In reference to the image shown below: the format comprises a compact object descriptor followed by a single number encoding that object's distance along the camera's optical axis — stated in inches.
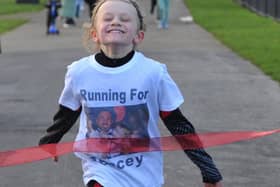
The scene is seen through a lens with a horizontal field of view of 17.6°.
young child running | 154.9
